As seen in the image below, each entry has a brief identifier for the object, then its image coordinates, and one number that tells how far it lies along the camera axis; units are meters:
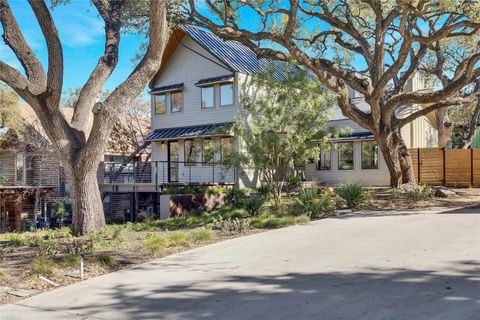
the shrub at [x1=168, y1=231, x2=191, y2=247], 9.43
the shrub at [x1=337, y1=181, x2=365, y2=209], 14.83
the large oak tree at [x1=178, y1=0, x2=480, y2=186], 15.09
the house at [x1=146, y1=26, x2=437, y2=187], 22.92
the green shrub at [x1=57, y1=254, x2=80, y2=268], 7.66
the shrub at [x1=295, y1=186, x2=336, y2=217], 13.71
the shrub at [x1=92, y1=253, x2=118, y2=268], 7.79
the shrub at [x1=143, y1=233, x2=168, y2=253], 8.81
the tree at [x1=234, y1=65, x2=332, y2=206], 15.41
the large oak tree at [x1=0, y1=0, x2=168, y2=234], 10.55
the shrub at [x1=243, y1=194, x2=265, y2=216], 14.38
